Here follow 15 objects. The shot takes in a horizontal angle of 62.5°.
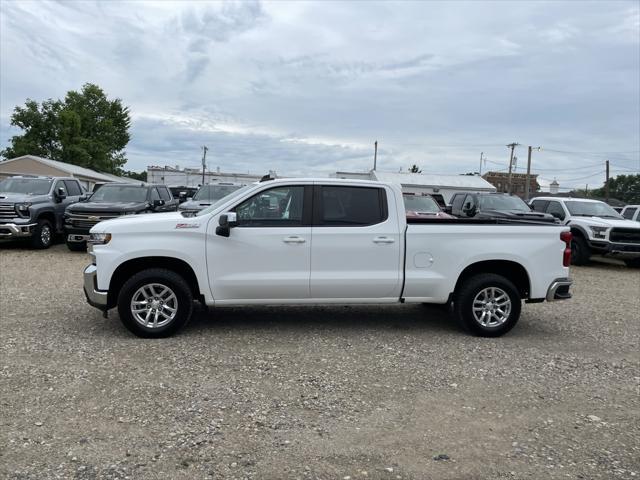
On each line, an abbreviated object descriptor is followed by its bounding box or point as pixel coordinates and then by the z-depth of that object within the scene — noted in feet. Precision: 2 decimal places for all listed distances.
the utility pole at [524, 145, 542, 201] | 165.63
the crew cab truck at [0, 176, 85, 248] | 40.45
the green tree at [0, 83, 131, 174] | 175.01
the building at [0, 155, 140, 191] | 124.77
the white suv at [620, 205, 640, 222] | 49.34
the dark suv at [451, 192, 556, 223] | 44.01
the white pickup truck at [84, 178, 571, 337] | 18.48
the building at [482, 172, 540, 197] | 258.53
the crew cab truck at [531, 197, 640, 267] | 41.42
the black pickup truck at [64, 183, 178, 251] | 39.58
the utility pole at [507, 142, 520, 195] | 195.49
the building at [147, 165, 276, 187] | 209.36
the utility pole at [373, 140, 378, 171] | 225.76
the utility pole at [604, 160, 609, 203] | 154.20
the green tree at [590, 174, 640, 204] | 234.44
